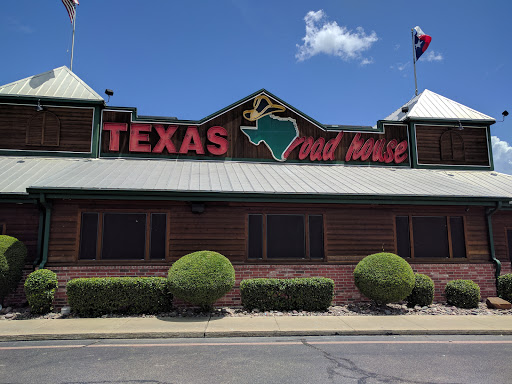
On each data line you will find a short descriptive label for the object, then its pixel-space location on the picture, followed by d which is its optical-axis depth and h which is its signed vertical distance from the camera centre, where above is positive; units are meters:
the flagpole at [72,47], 18.03 +9.11
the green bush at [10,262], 10.66 -0.58
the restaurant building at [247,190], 11.80 +1.61
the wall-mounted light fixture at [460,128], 17.05 +5.01
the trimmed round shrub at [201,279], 10.02 -0.97
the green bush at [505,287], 12.48 -1.47
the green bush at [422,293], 11.72 -1.55
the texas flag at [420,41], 20.12 +10.42
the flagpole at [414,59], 20.83 +9.76
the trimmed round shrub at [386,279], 10.88 -1.05
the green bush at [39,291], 10.24 -1.31
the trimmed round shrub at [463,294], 11.84 -1.60
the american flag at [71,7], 17.94 +10.92
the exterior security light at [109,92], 16.02 +6.13
